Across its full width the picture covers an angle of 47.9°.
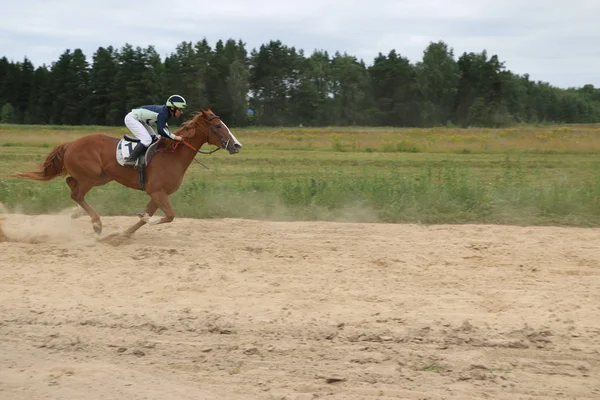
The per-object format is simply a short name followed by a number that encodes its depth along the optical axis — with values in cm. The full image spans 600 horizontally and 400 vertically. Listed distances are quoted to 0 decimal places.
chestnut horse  1147
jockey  1147
